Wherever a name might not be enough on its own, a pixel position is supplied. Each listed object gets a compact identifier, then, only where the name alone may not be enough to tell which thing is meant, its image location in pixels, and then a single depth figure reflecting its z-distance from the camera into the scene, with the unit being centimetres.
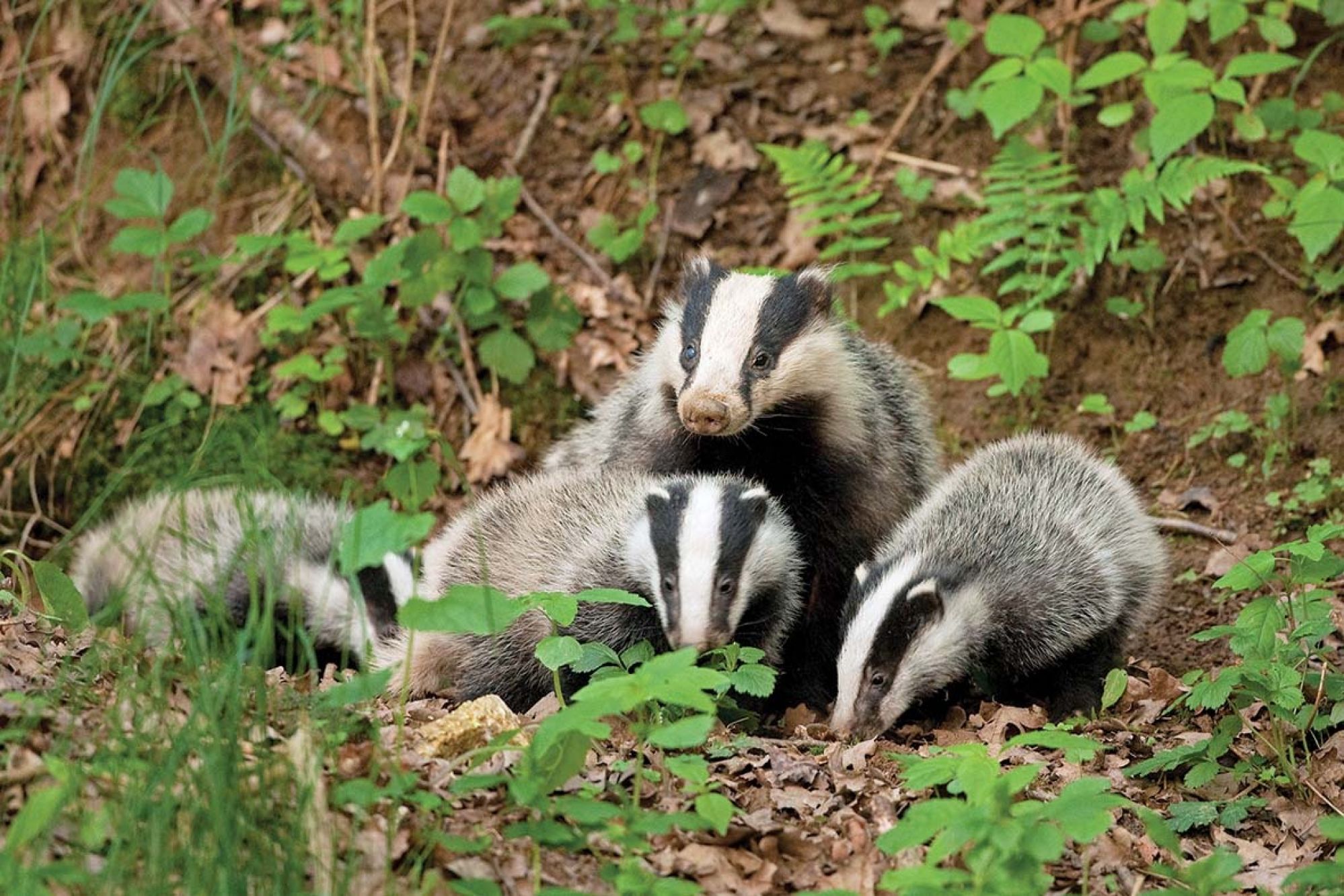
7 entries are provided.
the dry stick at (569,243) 1344
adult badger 987
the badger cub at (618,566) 866
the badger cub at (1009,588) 899
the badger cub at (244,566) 1052
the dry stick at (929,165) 1340
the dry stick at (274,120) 1386
